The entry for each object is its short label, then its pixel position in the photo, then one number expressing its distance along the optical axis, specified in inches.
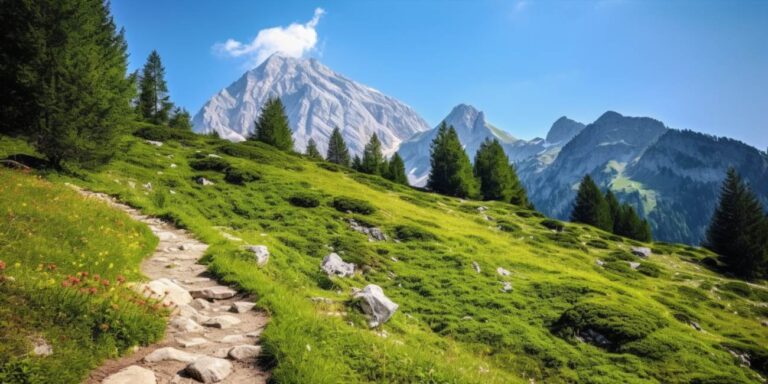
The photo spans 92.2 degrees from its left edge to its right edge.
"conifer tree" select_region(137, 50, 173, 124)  3073.3
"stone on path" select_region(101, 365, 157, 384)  182.7
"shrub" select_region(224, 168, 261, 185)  1199.1
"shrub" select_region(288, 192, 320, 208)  1081.4
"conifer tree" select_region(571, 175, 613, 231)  3068.4
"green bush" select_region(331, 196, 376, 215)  1130.0
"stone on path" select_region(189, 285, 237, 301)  342.7
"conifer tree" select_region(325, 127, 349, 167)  4005.7
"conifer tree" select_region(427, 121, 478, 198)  2957.7
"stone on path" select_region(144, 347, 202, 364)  210.2
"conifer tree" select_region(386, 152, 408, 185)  3371.1
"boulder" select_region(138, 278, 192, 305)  281.6
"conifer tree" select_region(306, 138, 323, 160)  3870.6
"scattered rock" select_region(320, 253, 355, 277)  647.8
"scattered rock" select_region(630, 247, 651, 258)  1878.7
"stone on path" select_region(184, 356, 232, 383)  199.2
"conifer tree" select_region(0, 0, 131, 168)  751.7
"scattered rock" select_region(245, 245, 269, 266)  485.9
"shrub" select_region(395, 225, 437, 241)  1013.2
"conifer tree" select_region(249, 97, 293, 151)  2950.8
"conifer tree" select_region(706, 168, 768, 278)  2166.6
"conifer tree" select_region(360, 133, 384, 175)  3346.5
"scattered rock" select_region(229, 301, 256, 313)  316.3
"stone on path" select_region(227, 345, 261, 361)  229.6
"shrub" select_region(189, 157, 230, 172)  1325.0
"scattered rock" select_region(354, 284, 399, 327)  399.5
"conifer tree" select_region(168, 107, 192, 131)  3248.0
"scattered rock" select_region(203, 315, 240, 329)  278.8
